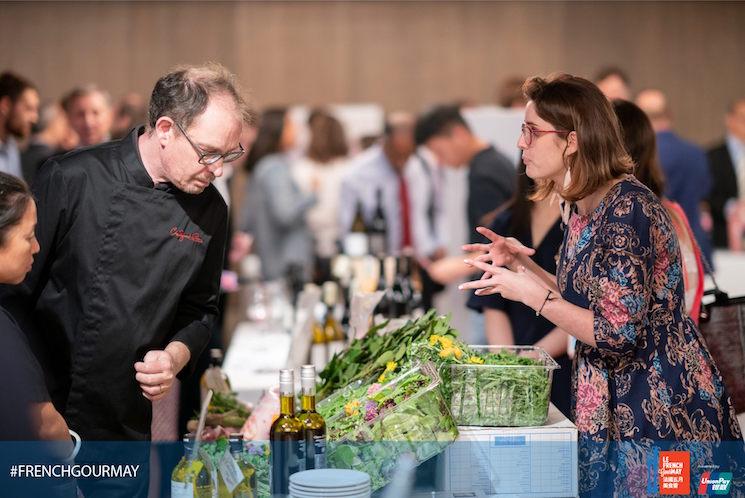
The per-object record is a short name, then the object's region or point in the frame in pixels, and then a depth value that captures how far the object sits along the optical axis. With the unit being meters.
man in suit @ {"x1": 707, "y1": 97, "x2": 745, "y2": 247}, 7.44
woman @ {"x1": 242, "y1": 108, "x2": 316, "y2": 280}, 6.82
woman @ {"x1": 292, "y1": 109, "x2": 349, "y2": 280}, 7.19
